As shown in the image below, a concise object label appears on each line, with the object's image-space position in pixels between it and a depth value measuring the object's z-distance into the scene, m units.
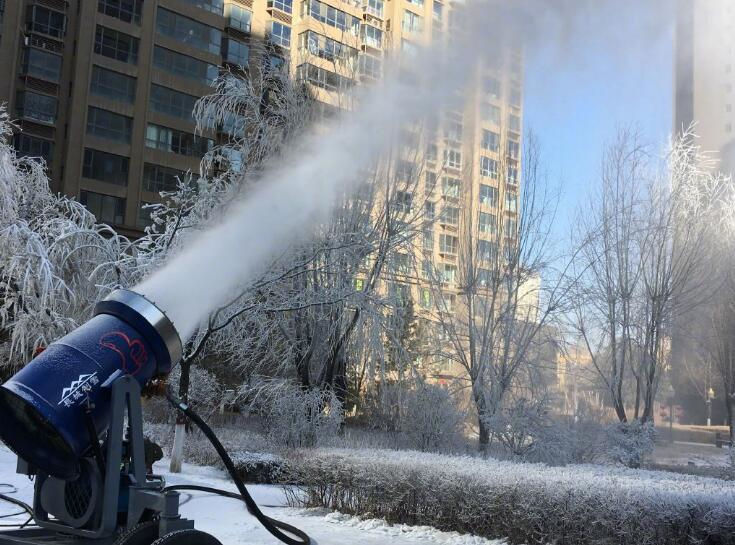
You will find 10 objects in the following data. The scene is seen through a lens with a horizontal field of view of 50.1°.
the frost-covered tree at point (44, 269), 15.71
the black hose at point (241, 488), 5.06
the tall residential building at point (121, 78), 40.97
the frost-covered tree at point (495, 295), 19.27
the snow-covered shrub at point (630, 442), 18.70
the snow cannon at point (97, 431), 4.46
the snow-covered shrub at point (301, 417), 15.29
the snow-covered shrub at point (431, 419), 16.55
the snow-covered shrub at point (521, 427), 16.45
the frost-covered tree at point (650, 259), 22.58
